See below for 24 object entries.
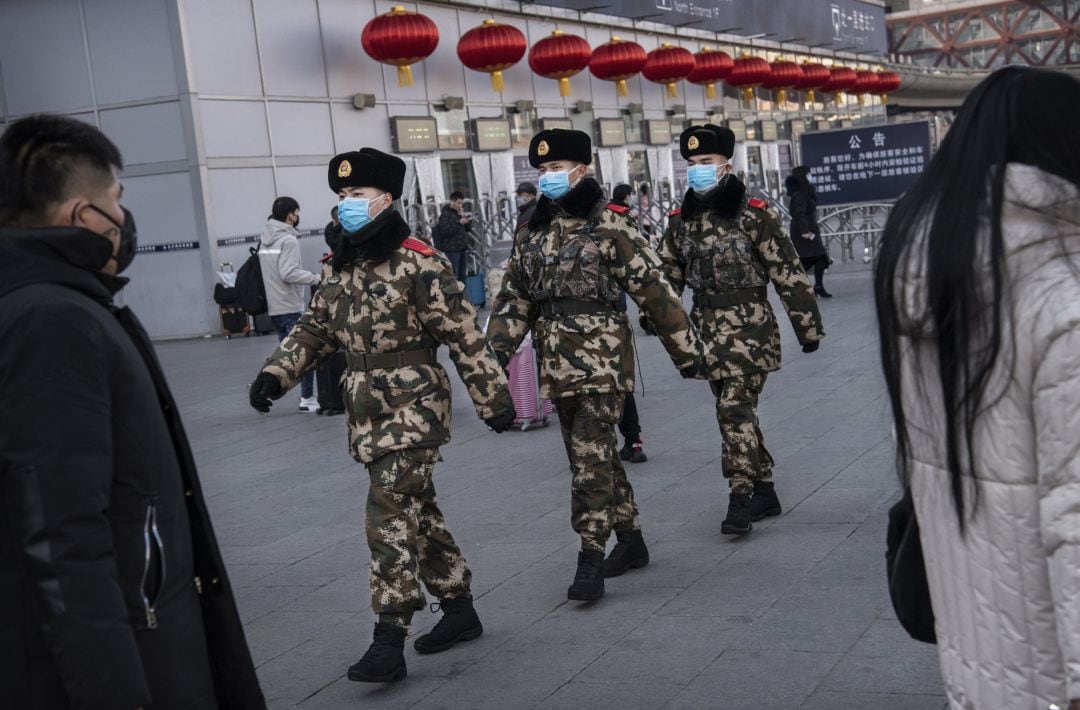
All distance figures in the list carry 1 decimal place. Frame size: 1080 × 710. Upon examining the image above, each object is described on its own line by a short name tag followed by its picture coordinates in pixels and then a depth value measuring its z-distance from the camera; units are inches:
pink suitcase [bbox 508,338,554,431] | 368.8
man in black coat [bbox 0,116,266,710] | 88.8
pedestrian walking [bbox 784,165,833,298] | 631.2
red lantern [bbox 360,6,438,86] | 701.9
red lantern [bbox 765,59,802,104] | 1141.2
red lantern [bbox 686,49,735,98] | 1016.2
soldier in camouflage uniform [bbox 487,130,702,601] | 211.8
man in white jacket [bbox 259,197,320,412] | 438.6
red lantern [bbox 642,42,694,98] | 949.2
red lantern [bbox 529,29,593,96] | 826.8
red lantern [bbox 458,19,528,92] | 755.4
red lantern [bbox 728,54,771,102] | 1082.0
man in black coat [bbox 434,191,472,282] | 743.7
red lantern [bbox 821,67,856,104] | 1298.0
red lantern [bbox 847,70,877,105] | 1357.0
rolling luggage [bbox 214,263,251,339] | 718.5
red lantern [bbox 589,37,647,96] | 895.1
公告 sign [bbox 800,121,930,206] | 759.9
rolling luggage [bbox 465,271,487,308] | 808.2
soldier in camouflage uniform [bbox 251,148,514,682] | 180.9
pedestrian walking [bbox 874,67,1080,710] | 74.4
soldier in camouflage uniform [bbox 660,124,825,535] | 244.8
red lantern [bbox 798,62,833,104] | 1208.2
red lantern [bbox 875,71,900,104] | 1408.7
